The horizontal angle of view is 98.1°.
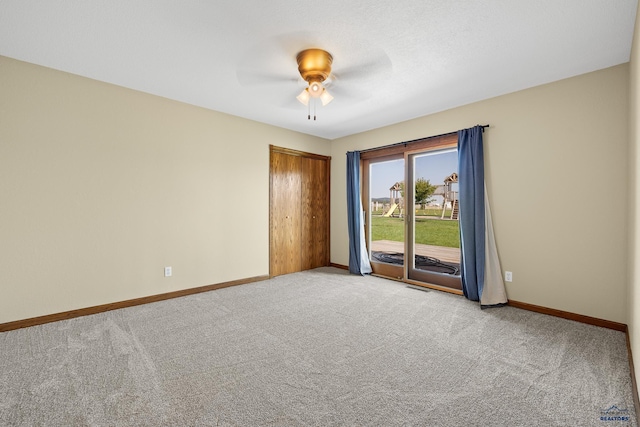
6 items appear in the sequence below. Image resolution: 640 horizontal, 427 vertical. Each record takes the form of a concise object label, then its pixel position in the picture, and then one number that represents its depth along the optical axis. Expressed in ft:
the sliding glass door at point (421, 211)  14.07
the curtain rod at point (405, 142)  12.60
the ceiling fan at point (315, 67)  8.08
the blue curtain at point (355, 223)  16.20
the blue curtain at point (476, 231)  11.12
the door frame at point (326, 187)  15.35
